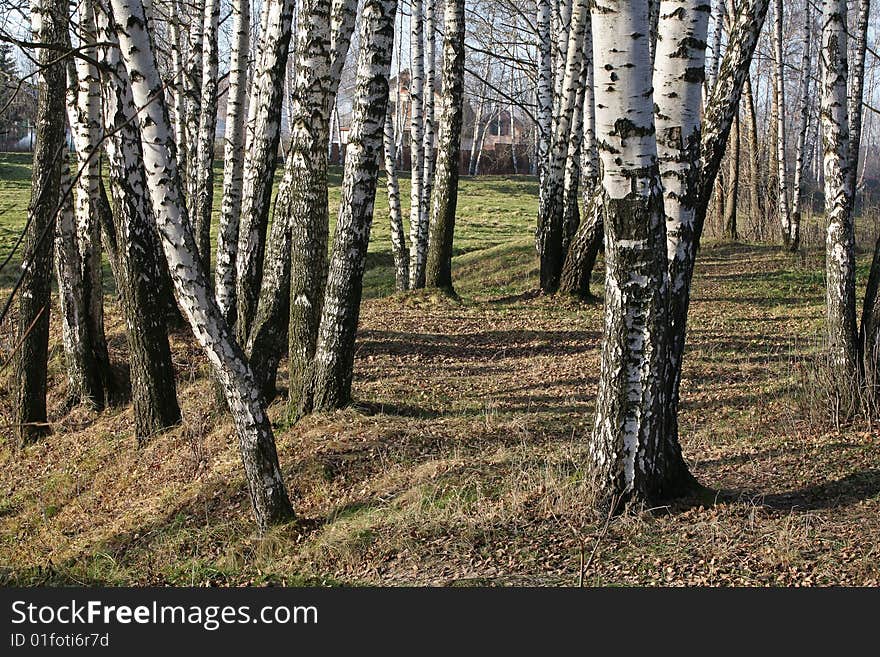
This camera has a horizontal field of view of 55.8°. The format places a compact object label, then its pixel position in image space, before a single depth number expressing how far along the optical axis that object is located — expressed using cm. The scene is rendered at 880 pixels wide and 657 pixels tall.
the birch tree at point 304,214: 718
